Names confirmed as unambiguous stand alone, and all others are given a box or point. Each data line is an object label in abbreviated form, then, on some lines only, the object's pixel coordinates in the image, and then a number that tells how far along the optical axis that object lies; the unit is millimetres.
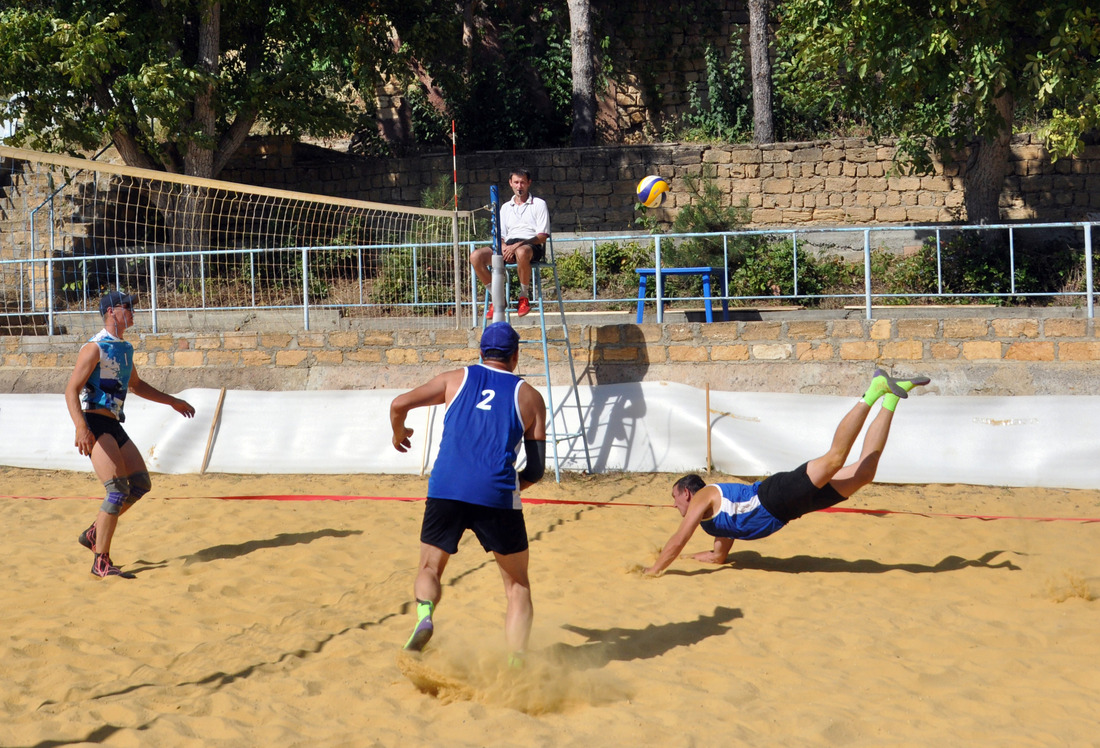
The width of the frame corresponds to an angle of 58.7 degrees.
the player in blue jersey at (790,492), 5742
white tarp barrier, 8484
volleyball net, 12000
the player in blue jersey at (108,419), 6137
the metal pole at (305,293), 10586
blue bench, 10375
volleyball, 11219
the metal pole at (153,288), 11098
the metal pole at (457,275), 9674
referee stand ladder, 8930
